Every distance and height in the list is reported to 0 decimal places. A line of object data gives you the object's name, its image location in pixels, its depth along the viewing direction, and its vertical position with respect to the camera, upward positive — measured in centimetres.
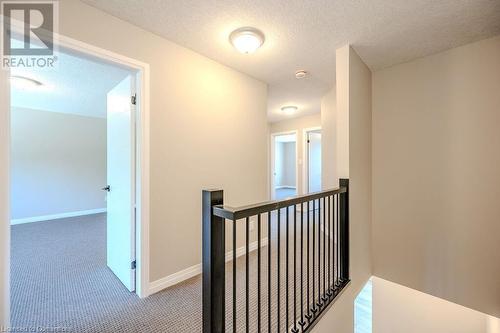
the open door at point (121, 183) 192 -16
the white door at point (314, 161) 496 +12
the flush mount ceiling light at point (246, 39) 185 +112
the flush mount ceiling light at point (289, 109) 428 +115
